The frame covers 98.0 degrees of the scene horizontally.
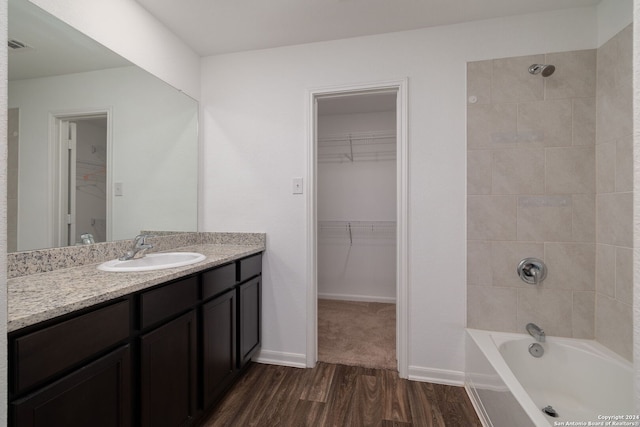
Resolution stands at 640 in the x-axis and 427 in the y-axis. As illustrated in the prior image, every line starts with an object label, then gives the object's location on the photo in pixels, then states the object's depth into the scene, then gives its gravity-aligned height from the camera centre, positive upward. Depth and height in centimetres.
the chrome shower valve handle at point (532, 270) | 170 -34
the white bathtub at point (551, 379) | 133 -88
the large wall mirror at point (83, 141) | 118 +38
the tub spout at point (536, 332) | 165 -70
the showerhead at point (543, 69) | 160 +85
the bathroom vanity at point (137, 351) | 77 -51
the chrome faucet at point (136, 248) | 150 -20
